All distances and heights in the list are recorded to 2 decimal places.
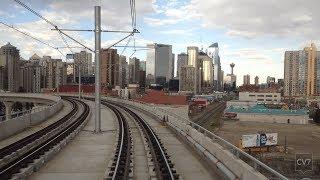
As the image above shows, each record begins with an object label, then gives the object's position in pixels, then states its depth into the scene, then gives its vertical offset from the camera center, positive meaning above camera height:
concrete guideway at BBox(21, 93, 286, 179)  9.24 -3.16
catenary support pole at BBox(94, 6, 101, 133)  17.28 +2.14
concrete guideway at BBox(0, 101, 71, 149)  15.47 -2.99
